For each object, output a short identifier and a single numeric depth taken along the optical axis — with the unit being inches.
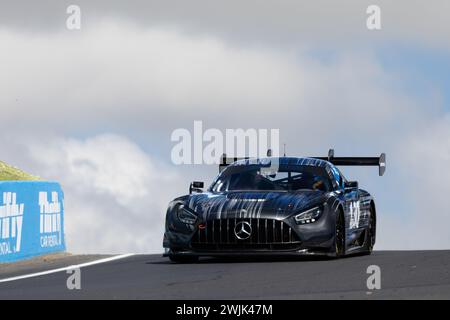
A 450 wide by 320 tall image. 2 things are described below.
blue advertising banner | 744.3
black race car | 595.2
